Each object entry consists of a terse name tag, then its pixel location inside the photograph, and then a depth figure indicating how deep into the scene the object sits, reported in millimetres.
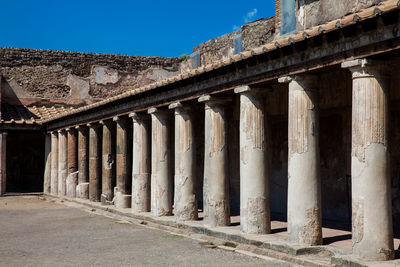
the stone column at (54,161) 18344
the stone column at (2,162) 18312
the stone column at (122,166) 13047
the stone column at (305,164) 6930
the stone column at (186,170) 9961
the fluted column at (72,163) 16812
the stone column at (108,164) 14086
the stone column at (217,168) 8961
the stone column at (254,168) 7977
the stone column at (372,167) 5828
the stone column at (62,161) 17391
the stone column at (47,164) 19203
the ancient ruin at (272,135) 5930
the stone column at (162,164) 10961
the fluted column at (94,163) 15105
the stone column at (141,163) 11938
